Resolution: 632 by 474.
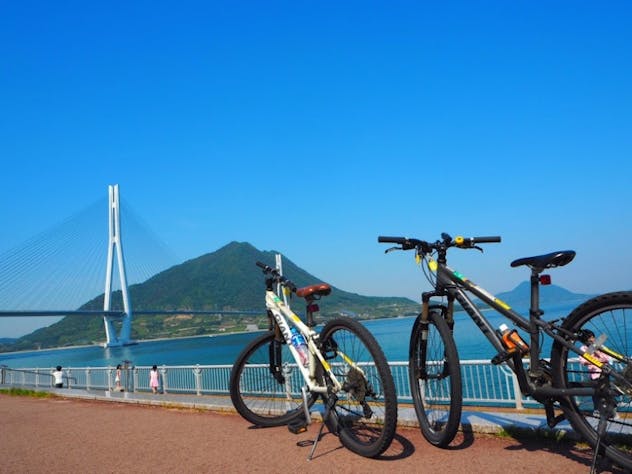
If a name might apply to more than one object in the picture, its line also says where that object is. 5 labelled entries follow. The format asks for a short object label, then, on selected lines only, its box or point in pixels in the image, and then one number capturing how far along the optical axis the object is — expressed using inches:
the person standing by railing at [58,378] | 593.3
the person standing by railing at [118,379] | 556.1
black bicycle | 98.1
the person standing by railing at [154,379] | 513.0
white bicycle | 126.3
